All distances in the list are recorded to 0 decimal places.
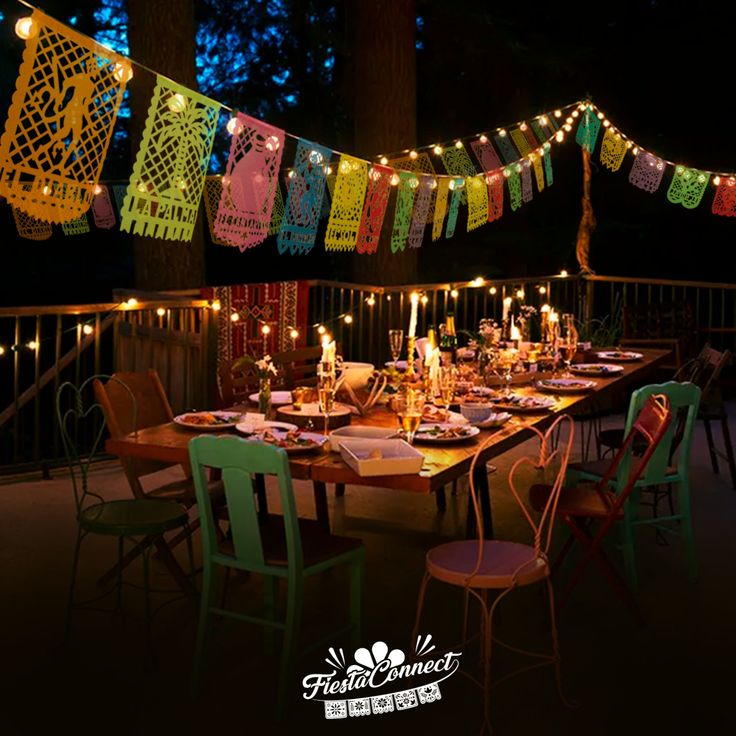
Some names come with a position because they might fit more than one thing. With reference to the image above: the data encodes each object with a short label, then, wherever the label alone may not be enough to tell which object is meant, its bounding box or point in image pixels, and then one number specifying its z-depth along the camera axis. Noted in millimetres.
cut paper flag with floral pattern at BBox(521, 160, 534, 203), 8891
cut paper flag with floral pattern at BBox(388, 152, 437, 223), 8203
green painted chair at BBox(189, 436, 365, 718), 3373
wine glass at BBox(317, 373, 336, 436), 4043
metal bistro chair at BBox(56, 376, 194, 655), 3908
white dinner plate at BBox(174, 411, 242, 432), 4138
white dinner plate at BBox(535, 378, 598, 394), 5297
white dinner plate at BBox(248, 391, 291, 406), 4773
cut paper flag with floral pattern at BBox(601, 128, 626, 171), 9844
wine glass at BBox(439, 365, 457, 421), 4449
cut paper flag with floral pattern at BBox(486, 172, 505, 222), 8422
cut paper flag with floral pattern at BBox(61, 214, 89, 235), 7833
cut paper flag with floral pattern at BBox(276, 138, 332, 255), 5863
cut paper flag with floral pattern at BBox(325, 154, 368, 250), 6297
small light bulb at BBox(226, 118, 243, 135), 4926
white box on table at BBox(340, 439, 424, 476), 3439
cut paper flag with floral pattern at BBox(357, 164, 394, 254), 6684
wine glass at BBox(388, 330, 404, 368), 4691
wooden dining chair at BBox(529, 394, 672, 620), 4008
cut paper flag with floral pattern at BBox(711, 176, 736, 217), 10039
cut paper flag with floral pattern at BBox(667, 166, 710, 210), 9719
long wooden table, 3482
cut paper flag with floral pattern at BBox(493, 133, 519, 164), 8508
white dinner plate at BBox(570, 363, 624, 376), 5961
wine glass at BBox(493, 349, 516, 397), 5598
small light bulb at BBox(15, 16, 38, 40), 3549
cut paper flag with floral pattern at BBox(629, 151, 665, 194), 9812
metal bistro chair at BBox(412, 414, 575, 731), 3408
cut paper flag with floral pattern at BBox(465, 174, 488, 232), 8125
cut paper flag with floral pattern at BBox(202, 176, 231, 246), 7211
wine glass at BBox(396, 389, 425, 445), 3871
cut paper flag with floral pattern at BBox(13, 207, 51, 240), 7203
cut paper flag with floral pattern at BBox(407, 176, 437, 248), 7492
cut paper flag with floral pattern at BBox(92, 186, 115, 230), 8382
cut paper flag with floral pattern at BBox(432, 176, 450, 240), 7645
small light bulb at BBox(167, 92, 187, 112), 4441
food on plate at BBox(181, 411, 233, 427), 4199
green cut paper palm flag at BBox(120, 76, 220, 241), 4316
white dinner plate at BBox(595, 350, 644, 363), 6707
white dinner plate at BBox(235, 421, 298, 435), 4074
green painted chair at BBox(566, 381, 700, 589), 4457
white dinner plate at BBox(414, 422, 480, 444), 3965
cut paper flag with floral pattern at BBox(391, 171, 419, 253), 7219
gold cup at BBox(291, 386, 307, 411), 4602
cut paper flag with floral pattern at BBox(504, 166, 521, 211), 8625
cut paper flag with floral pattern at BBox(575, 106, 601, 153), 9711
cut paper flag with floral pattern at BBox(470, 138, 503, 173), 8547
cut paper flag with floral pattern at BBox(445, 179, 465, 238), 7820
